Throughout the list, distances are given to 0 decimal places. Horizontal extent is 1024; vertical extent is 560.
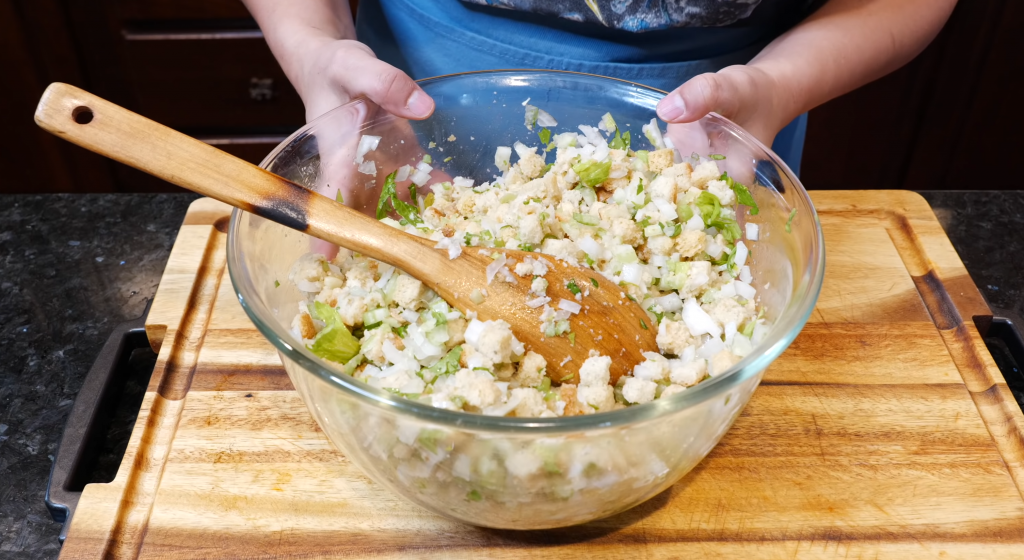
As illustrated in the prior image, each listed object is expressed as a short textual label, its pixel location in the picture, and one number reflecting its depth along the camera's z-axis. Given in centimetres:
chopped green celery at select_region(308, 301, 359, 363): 38
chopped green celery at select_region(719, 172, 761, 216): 46
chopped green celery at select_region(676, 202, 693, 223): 45
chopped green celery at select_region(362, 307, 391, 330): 40
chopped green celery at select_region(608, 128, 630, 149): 50
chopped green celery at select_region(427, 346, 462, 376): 37
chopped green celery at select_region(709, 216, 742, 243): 45
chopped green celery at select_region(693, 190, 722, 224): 45
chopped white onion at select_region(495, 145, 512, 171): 53
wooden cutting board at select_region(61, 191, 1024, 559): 39
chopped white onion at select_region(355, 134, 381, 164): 48
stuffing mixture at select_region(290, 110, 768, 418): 37
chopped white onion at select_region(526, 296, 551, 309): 40
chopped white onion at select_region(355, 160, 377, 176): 49
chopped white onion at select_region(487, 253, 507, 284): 40
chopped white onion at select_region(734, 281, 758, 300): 44
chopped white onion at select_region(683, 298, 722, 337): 41
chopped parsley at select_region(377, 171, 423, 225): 50
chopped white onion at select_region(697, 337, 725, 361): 40
